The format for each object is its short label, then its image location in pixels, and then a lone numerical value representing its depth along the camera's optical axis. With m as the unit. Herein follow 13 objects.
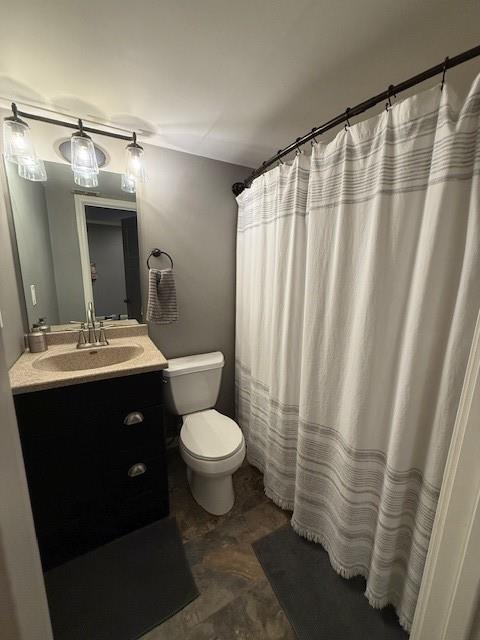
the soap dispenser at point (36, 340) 1.39
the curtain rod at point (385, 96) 0.72
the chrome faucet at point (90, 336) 1.52
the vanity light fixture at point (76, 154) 1.18
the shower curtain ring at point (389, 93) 0.87
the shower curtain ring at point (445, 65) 0.75
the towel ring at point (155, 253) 1.71
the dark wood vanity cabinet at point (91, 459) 1.10
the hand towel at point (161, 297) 1.66
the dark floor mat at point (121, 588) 1.03
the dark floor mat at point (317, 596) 1.02
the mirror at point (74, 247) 1.39
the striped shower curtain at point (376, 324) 0.79
